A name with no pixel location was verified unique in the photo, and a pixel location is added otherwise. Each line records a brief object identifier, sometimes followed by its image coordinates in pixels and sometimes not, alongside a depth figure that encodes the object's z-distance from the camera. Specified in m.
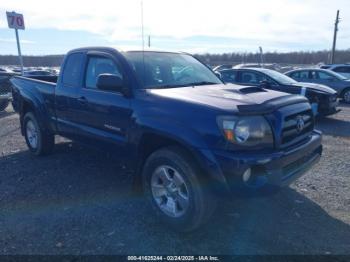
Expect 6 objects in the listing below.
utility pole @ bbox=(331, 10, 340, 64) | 37.53
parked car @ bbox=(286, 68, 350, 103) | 13.55
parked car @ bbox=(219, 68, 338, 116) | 9.41
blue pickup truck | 3.03
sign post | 9.01
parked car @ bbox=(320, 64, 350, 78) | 17.58
